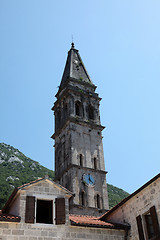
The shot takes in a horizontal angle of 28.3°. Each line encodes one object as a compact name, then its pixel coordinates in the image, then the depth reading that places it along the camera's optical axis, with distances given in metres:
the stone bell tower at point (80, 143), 33.81
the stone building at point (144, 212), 14.51
